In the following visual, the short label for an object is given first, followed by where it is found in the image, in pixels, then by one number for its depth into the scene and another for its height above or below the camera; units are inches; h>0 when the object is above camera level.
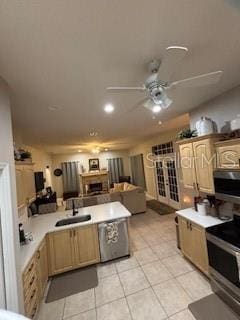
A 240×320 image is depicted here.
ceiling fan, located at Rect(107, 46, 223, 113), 54.7 +27.6
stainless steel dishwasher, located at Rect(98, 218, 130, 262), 120.5 -54.4
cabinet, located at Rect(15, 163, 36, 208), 84.4 -4.6
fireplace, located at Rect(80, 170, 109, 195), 356.2 -27.9
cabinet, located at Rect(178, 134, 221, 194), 94.8 -1.2
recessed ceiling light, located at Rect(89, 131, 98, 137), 181.2 +39.5
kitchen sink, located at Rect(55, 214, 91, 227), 128.6 -37.7
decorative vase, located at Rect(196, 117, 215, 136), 97.8 +18.9
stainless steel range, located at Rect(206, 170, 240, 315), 73.2 -41.3
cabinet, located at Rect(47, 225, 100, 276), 110.8 -51.9
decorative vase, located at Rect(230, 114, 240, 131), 82.0 +15.9
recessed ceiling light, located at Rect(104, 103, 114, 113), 102.4 +37.7
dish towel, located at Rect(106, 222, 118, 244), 121.4 -46.2
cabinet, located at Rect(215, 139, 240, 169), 80.7 +1.7
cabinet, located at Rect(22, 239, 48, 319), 71.1 -51.7
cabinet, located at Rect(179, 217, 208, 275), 94.0 -49.8
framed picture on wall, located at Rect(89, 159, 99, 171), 390.3 +11.2
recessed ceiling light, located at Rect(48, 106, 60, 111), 98.7 +37.9
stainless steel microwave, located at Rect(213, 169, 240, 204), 80.0 -13.8
